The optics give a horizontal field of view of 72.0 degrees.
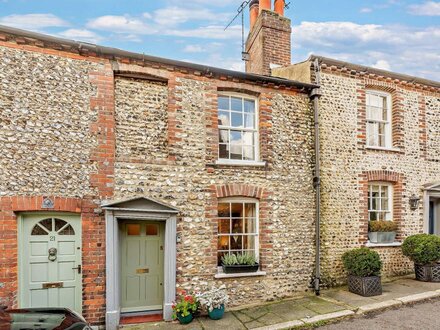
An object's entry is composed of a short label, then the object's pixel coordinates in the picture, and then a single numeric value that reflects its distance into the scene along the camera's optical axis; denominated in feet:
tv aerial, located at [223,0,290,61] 39.07
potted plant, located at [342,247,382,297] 25.50
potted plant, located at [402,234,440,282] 28.08
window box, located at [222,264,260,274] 24.22
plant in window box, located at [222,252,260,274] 24.27
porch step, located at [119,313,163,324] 21.67
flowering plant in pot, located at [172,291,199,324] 21.24
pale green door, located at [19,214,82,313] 19.93
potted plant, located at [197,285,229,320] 21.84
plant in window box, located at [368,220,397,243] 29.76
